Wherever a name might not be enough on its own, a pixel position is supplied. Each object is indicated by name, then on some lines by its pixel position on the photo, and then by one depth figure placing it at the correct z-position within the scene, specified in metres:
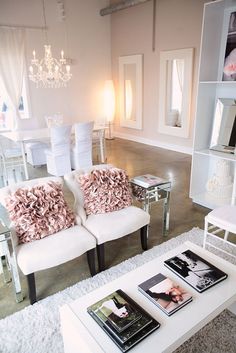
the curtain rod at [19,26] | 5.60
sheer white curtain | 5.68
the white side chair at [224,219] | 2.11
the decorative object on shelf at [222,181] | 3.22
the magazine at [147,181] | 2.56
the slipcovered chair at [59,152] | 4.16
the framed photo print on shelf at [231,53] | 2.87
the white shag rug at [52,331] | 1.62
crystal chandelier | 5.25
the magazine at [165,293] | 1.39
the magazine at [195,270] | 1.54
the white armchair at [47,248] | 1.83
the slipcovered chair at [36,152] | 4.96
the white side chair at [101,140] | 5.06
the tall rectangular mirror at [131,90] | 6.64
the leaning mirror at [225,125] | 3.01
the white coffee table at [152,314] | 1.21
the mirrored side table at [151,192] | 2.54
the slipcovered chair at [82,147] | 4.42
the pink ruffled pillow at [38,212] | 1.96
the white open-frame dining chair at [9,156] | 4.45
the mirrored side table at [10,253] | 1.83
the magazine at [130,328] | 1.20
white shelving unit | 2.89
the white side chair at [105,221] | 2.16
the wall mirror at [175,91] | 5.45
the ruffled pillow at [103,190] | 2.32
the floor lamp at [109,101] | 7.31
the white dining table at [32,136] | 4.23
